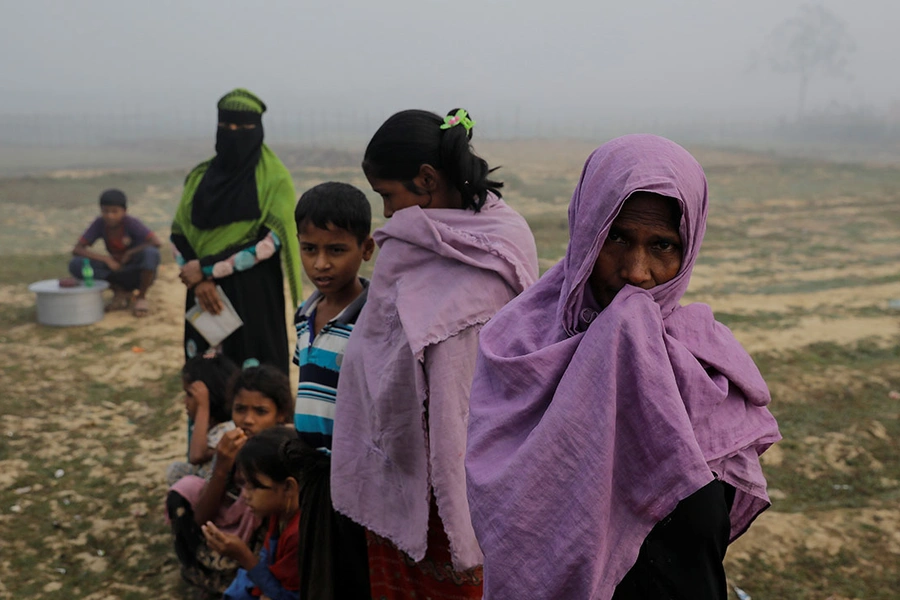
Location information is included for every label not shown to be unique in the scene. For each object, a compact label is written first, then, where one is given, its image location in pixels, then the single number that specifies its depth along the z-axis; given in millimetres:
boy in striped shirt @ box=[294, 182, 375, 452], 2654
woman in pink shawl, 2238
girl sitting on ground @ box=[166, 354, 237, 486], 3720
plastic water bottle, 7754
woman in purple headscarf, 1403
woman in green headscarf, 4406
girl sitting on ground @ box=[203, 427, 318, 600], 2998
